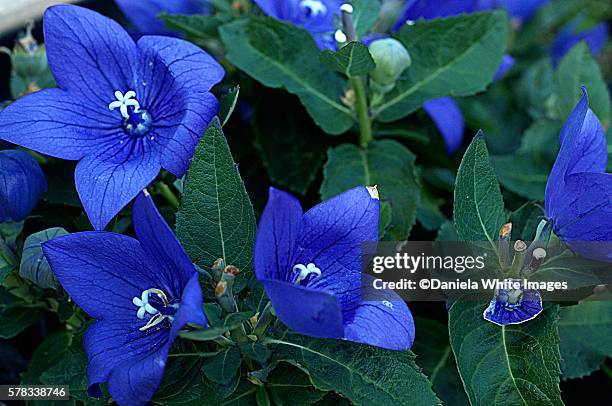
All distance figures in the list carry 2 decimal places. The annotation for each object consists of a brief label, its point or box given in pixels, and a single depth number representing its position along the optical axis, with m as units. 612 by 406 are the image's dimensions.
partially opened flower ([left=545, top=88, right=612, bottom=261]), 0.31
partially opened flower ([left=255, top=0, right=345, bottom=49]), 0.41
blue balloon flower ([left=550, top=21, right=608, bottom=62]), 0.55
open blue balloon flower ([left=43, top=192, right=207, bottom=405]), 0.28
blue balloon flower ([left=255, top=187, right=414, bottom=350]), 0.28
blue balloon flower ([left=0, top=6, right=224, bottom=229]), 0.32
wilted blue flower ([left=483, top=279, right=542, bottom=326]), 0.32
